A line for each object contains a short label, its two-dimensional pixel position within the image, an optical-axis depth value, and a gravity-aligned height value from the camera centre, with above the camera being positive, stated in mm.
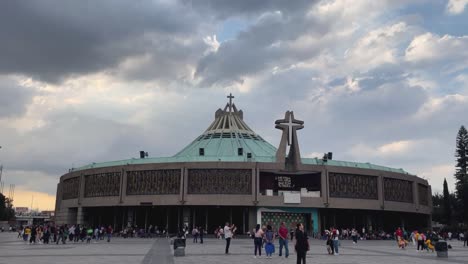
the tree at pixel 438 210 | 89250 +2672
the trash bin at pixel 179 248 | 22750 -1449
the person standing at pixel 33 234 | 36250 -1404
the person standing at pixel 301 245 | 15140 -795
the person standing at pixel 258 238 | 22375 -873
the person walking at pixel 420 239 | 31484 -1102
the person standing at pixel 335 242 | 25417 -1139
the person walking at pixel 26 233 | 40156 -1482
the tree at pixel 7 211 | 101688 +1219
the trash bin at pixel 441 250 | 24062 -1397
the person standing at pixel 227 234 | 24484 -771
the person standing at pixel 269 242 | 21844 -1034
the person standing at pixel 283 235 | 21609 -675
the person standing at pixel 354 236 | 42866 -1323
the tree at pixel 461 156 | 83675 +13103
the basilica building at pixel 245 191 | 58406 +3806
